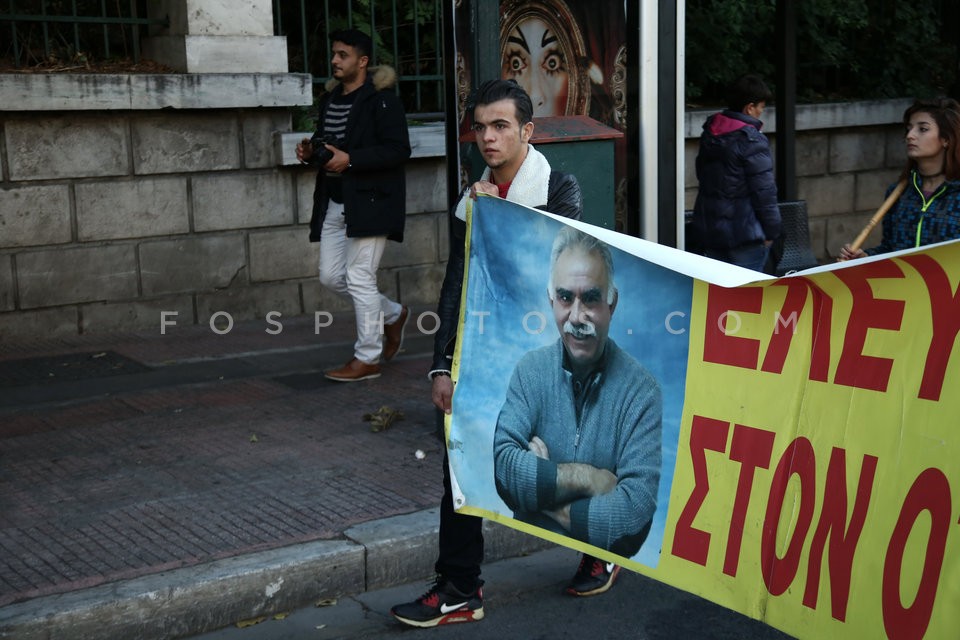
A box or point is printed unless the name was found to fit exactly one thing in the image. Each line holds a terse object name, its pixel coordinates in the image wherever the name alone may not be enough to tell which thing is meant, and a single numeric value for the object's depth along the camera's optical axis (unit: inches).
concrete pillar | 354.3
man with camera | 285.9
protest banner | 120.5
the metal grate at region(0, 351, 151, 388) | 300.4
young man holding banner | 161.0
